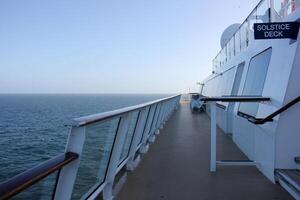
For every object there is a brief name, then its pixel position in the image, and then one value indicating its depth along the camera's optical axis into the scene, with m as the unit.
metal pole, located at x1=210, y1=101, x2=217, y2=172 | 3.12
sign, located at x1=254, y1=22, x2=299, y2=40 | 2.88
